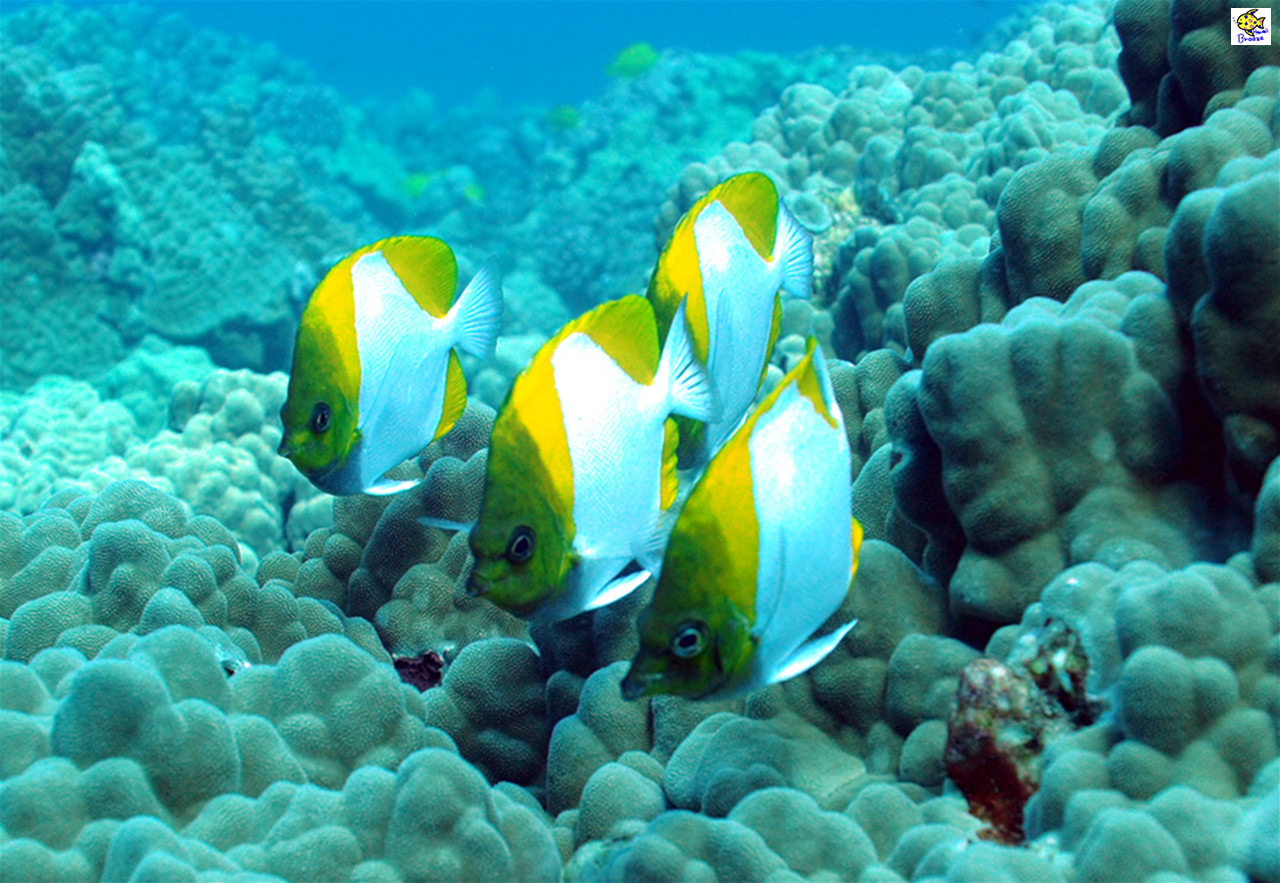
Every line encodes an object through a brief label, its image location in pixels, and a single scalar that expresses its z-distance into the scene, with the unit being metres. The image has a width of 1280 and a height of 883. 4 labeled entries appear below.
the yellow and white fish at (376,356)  0.66
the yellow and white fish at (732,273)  0.65
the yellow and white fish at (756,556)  0.51
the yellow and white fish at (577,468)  0.57
